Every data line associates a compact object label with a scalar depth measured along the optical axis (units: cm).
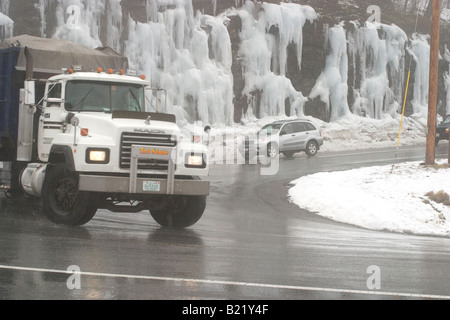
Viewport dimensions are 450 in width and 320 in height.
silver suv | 3073
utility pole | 2170
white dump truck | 1142
